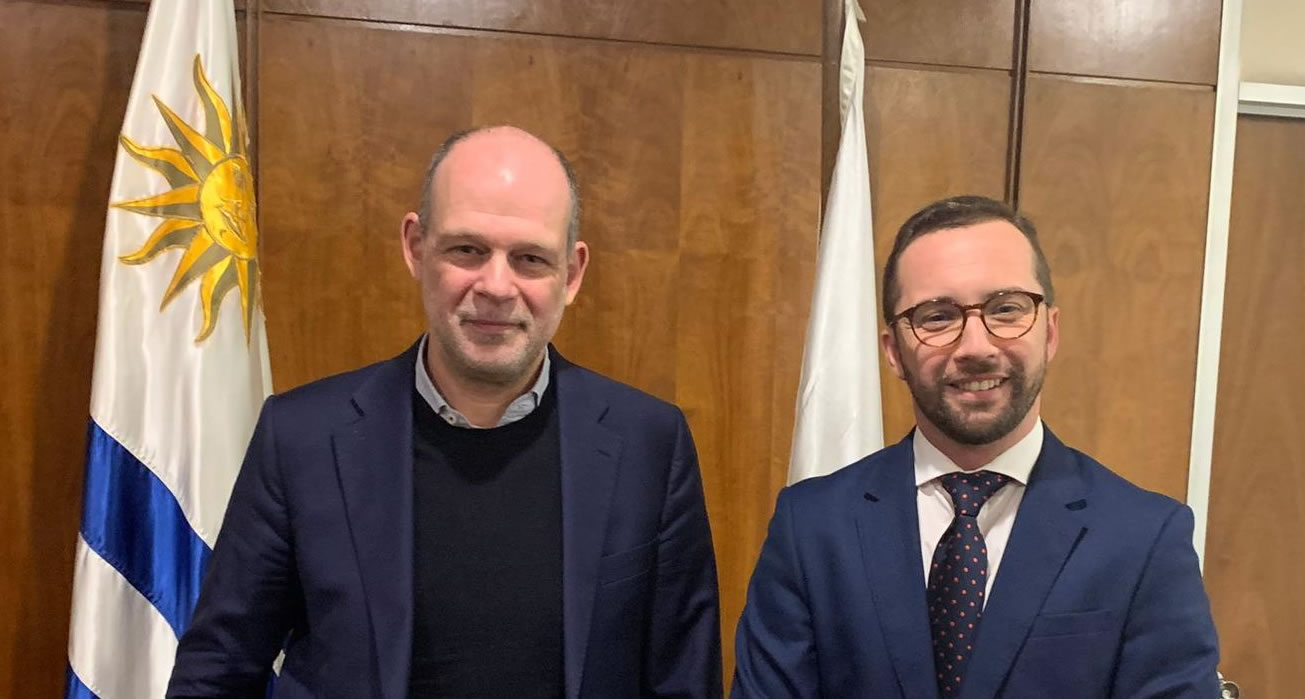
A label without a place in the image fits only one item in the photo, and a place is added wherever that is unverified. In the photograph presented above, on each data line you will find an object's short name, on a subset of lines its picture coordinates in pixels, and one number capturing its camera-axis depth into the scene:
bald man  1.32
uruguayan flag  1.83
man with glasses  1.15
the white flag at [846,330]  2.09
